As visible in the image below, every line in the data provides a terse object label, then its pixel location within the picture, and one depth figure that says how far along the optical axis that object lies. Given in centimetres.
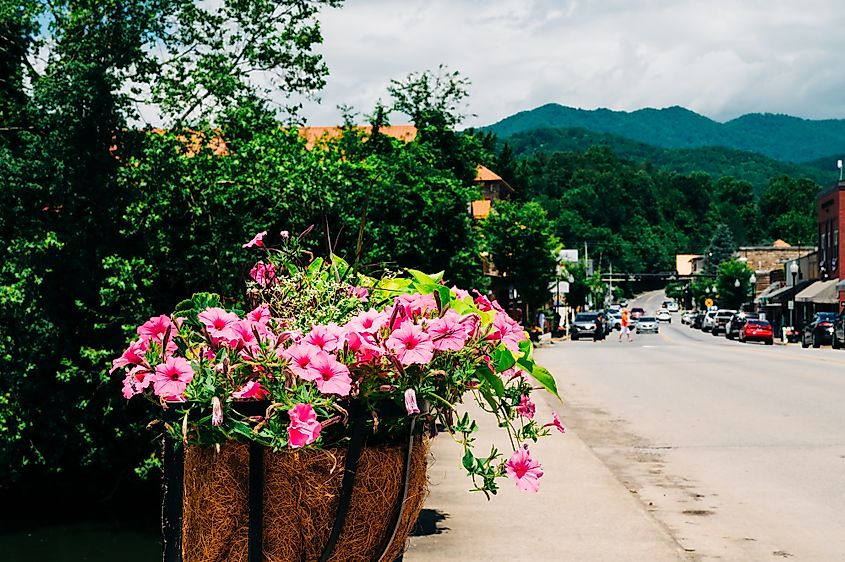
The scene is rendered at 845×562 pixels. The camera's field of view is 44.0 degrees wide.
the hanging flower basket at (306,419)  269
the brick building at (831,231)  6581
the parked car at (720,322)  7662
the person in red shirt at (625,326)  6141
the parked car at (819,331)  4512
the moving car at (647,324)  8000
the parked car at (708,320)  8439
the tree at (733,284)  10825
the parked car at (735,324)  6306
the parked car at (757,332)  5788
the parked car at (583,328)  6412
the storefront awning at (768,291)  8859
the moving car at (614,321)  9281
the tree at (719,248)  15975
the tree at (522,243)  5547
